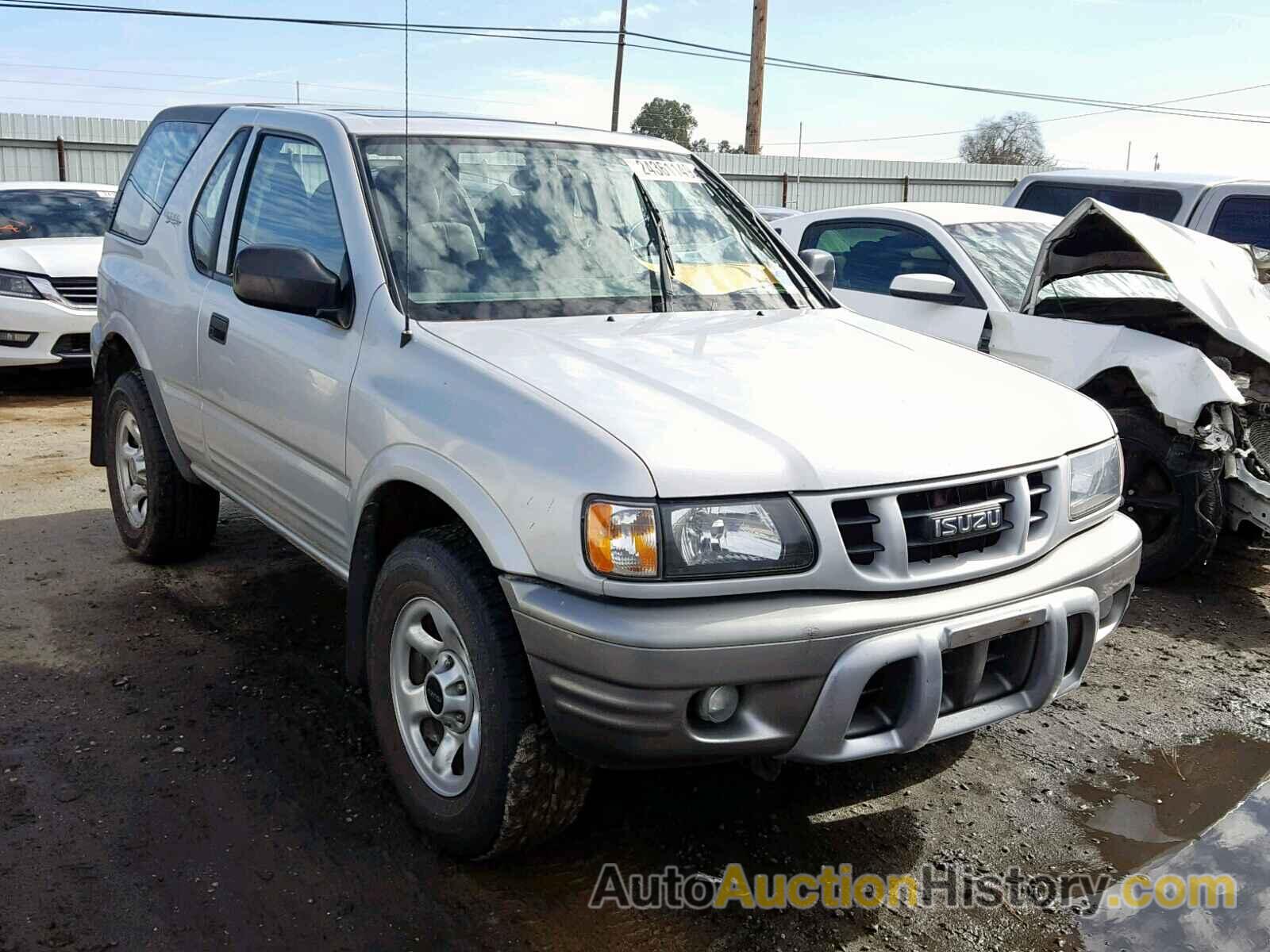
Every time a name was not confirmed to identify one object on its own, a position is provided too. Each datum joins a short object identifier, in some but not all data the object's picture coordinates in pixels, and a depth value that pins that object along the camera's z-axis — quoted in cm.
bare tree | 5438
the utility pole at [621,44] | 2972
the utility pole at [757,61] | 2188
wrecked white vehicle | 502
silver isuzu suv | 251
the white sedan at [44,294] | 939
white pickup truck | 800
